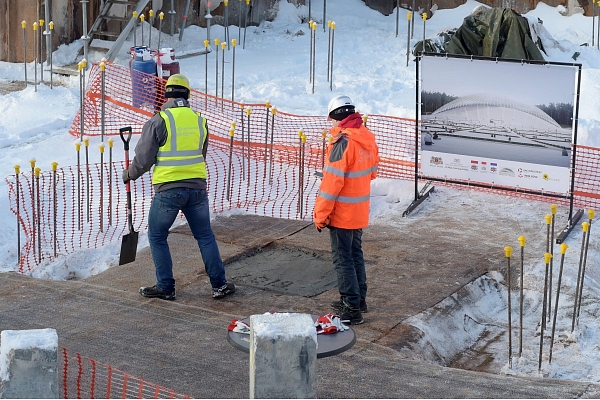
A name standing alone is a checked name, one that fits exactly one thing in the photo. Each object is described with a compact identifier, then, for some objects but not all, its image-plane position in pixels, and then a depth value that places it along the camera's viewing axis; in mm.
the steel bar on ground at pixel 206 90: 14758
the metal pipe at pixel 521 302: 7369
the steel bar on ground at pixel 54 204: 9875
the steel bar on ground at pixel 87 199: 10595
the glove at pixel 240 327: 6625
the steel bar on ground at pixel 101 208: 10650
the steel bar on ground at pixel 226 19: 18781
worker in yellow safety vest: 8180
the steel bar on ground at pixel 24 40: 16197
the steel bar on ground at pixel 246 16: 19438
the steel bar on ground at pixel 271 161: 11945
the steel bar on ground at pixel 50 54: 16328
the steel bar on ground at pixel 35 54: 16119
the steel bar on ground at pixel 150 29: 17359
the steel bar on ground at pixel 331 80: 16469
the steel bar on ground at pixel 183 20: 19266
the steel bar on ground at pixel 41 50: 16750
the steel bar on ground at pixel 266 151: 12170
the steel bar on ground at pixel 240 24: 19270
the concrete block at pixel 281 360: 3971
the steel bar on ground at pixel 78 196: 10702
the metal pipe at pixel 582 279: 8059
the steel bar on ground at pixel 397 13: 19766
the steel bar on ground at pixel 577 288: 7918
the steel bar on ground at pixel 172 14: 18747
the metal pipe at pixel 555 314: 7453
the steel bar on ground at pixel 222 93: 14735
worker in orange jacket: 7758
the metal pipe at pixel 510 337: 7301
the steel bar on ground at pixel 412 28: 19325
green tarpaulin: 17203
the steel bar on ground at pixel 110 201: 10777
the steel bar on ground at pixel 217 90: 15394
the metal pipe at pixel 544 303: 7292
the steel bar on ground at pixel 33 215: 10055
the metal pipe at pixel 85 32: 16698
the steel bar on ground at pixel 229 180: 11387
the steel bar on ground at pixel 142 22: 17112
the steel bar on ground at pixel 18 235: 10109
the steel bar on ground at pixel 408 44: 17448
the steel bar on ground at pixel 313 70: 16322
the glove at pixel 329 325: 6895
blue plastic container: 14305
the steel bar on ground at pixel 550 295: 8211
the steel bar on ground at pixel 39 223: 9828
